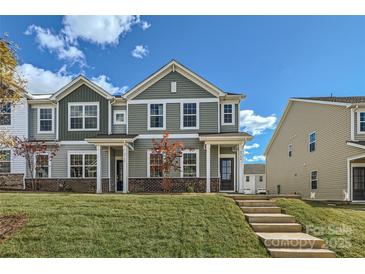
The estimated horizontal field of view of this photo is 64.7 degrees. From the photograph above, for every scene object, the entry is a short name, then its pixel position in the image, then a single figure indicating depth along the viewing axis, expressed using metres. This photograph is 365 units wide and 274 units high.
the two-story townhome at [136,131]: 14.76
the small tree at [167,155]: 13.38
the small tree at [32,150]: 15.18
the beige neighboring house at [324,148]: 13.76
